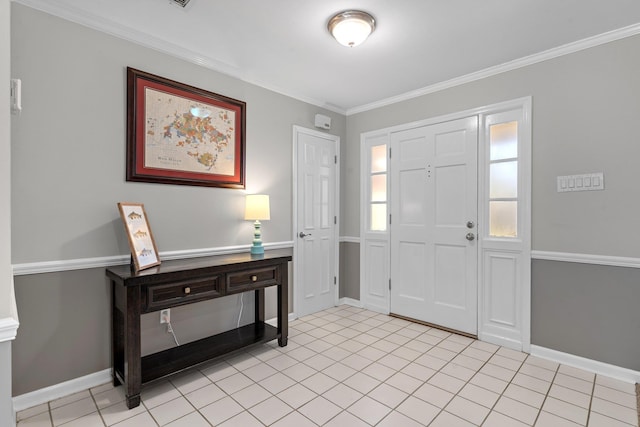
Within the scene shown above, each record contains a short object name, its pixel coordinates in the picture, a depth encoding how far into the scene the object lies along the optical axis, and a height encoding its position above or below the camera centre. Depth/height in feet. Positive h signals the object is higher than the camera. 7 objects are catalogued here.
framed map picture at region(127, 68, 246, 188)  7.85 +2.10
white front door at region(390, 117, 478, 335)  10.23 -0.33
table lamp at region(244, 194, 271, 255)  9.52 +0.05
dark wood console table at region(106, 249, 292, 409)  6.54 -1.96
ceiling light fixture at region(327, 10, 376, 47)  6.95 +4.18
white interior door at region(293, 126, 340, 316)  11.80 -0.30
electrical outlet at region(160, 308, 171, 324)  8.18 -2.63
